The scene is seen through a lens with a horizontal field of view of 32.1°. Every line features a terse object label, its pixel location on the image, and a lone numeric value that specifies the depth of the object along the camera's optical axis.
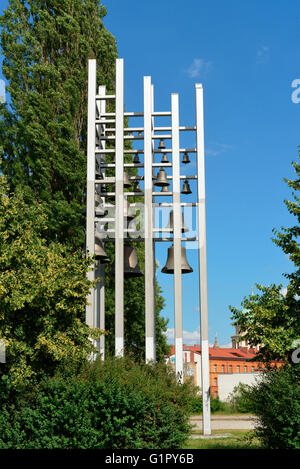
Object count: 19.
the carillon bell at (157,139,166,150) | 17.03
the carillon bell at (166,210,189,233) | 15.88
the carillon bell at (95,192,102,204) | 16.25
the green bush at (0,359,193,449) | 10.16
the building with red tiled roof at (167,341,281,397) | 70.12
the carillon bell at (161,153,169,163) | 16.81
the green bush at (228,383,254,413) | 11.02
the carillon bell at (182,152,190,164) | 16.73
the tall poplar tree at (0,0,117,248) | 22.16
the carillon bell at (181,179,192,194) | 16.47
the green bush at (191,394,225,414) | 37.96
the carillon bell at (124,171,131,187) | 16.27
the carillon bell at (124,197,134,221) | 15.95
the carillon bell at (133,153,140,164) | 17.05
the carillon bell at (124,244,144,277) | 15.93
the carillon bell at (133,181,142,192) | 18.21
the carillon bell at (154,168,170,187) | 16.30
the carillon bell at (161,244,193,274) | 15.73
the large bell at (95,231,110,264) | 15.57
